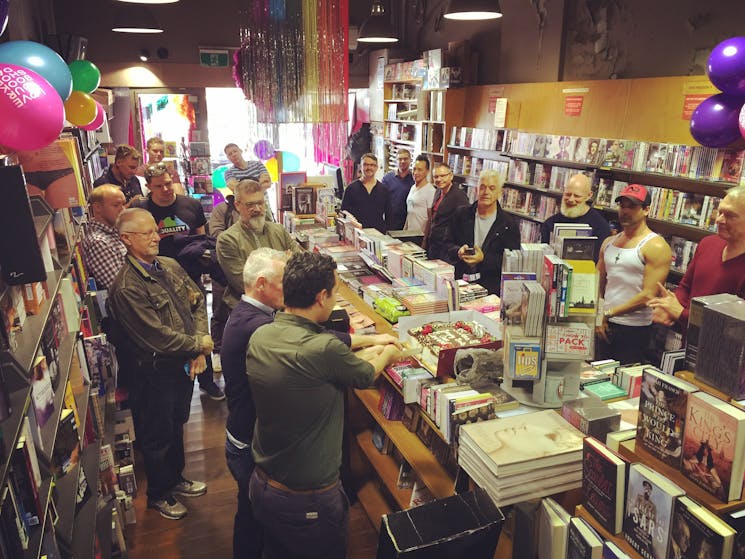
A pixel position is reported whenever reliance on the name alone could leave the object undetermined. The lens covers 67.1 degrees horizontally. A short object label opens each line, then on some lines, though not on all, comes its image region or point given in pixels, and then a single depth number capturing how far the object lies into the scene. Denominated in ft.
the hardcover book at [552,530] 5.97
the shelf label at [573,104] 20.53
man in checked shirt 13.00
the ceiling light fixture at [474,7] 16.81
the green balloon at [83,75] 17.60
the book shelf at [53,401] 5.52
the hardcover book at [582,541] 5.47
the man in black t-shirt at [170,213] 16.10
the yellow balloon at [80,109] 15.03
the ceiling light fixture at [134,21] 23.90
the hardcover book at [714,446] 4.83
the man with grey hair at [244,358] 8.69
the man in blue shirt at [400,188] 23.16
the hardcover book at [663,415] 5.32
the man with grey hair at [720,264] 10.05
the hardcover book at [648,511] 5.04
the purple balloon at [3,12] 6.49
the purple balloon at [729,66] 12.63
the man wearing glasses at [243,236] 13.37
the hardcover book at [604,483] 5.46
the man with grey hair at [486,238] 14.65
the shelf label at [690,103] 16.01
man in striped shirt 24.21
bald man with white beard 14.92
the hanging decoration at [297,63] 15.01
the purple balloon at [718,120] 13.55
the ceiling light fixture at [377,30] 23.25
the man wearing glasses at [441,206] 18.71
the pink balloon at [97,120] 16.33
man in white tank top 11.98
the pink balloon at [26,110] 6.97
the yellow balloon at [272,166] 33.63
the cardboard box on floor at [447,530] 6.19
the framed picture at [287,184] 20.73
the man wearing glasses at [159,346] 10.41
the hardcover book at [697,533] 4.50
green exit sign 32.83
